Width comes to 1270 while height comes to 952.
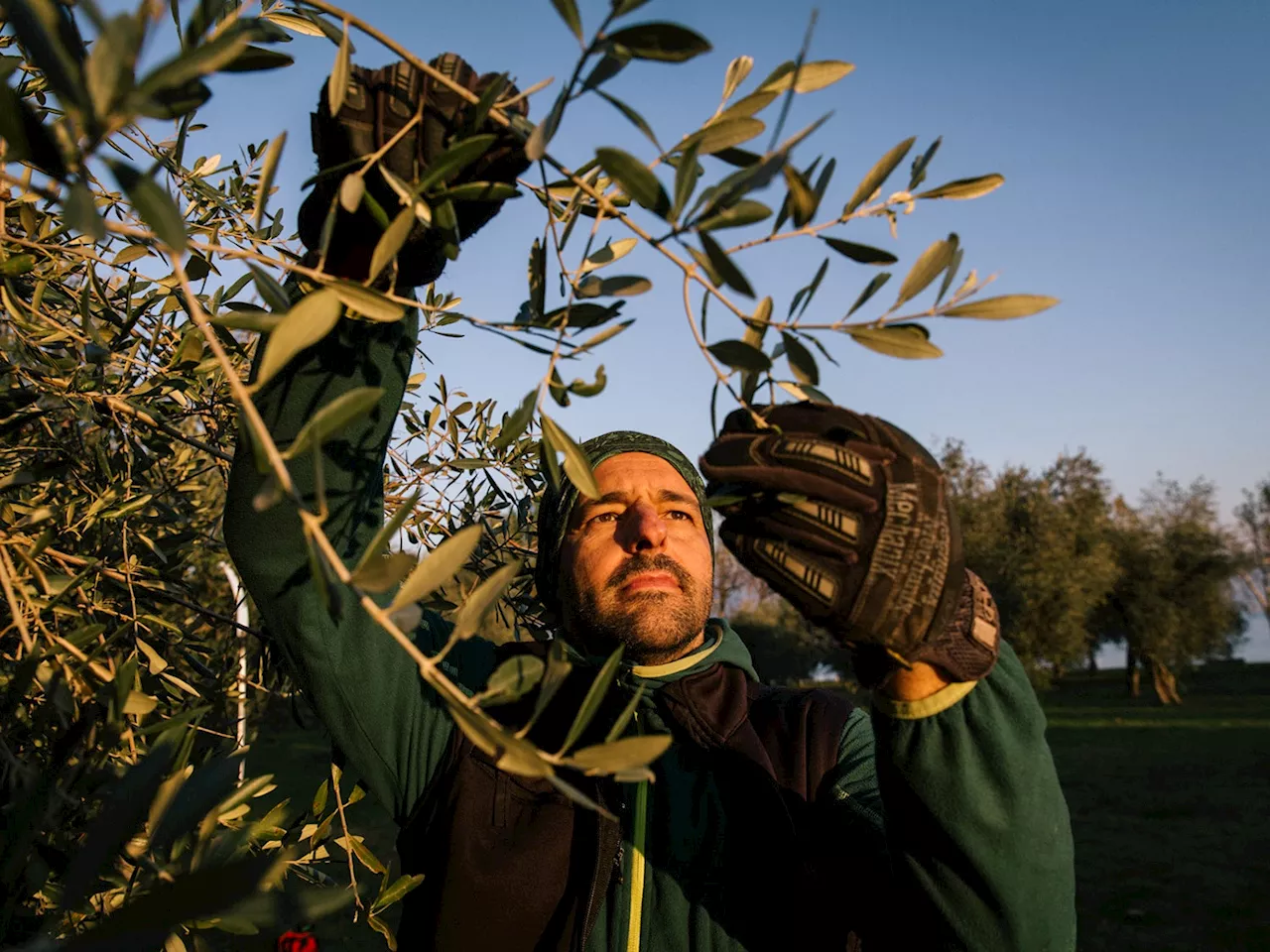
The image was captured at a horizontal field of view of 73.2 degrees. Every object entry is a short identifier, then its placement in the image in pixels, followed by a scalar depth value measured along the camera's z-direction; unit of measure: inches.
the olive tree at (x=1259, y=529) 2484.7
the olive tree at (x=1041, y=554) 1156.5
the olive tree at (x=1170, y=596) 1299.2
